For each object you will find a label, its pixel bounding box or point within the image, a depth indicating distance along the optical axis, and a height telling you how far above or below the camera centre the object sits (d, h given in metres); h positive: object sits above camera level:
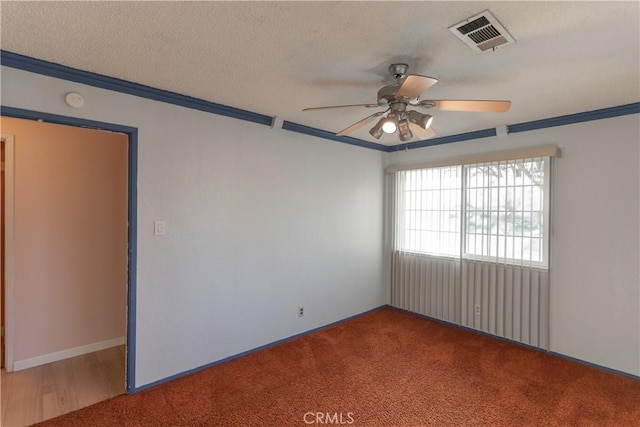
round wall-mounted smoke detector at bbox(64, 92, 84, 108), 2.15 +0.73
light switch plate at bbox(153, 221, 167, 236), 2.54 -0.15
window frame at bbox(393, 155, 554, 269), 3.19 -0.11
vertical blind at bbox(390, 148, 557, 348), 3.27 -0.38
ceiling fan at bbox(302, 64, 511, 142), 1.83 +0.64
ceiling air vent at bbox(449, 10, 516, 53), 1.53 +0.91
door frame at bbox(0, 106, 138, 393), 2.42 -0.30
